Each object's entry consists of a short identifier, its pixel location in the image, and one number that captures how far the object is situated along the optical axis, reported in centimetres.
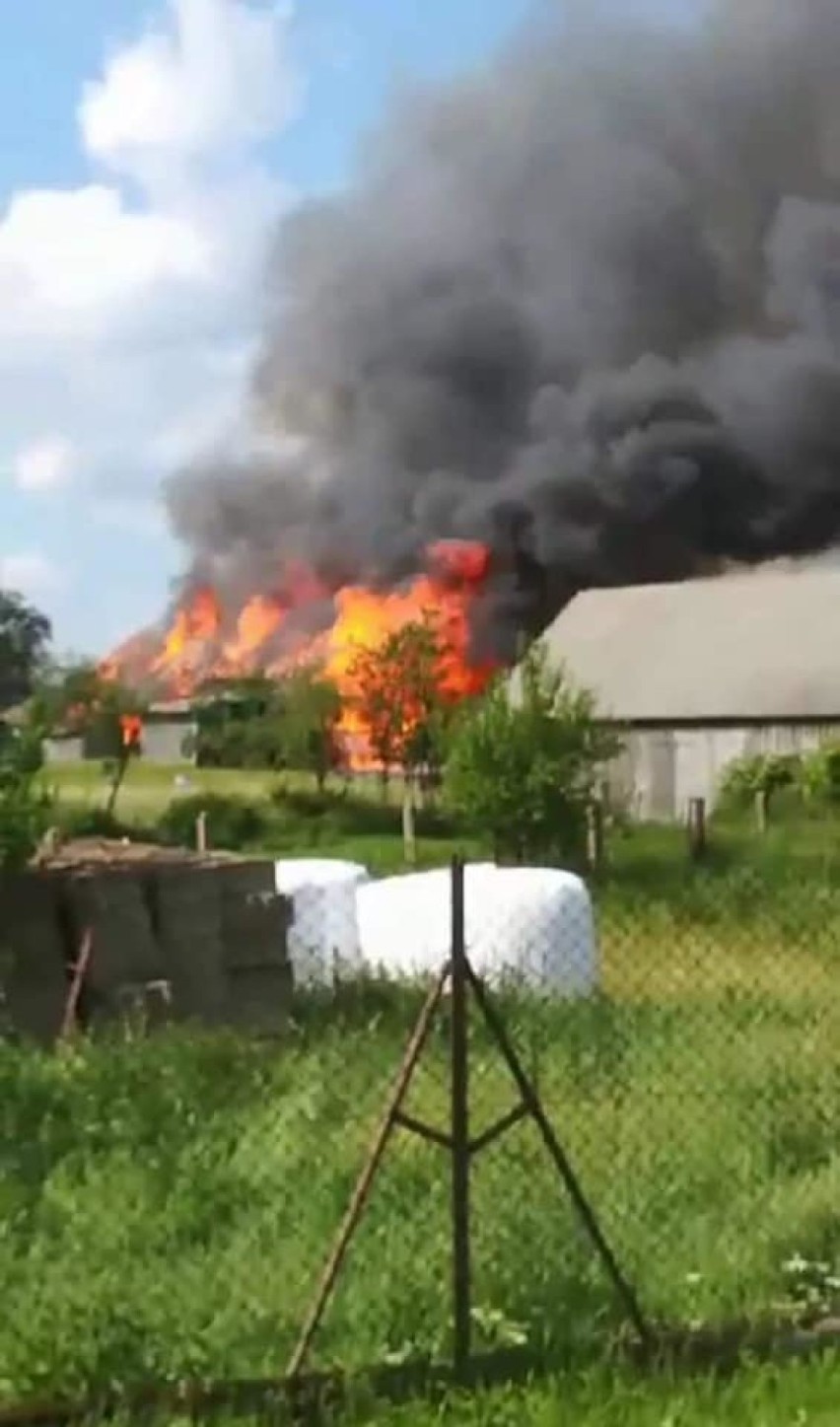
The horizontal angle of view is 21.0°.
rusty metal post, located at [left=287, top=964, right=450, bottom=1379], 608
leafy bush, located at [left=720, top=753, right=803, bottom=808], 4288
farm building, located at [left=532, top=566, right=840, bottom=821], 4838
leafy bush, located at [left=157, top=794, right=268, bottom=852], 3338
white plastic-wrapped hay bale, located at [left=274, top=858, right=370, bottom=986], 1392
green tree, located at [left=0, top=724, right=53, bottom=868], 1090
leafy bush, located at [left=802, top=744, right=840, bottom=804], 3906
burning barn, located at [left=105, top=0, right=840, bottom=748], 6494
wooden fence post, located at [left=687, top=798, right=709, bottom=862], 2675
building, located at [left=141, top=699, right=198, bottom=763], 6694
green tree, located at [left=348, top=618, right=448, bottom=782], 4412
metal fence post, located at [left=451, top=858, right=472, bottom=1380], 633
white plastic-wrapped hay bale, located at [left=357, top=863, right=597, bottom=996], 1394
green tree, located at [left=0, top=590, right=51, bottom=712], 5638
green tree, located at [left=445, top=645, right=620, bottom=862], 2989
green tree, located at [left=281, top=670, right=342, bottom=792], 4788
